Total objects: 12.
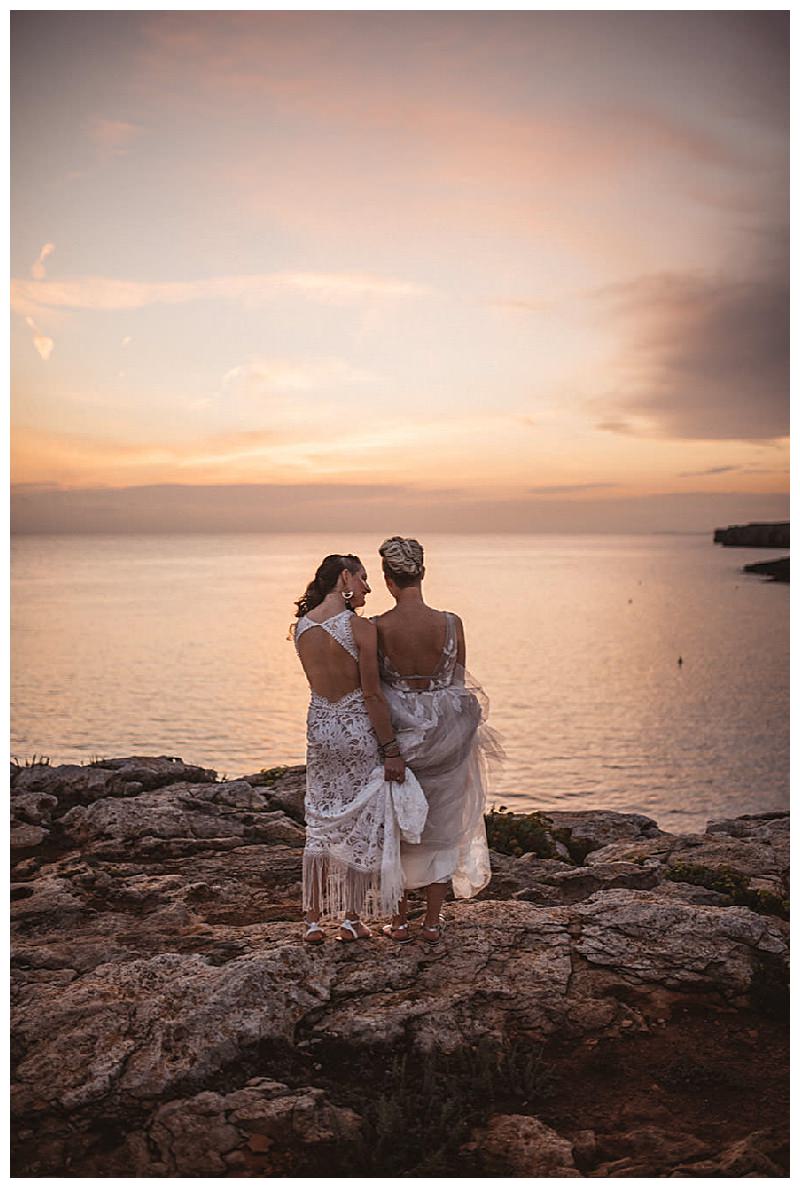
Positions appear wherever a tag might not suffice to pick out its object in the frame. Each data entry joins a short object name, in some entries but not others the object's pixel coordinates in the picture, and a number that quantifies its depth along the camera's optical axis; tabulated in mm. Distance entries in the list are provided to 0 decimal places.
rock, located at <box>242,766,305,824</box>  9969
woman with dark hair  6164
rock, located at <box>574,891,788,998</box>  5852
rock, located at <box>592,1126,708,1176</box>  4267
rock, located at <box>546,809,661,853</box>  9781
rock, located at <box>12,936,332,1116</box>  4801
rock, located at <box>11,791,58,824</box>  9250
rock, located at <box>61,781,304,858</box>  8609
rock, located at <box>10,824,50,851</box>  8664
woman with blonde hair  6215
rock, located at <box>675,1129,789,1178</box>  4191
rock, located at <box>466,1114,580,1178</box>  4344
